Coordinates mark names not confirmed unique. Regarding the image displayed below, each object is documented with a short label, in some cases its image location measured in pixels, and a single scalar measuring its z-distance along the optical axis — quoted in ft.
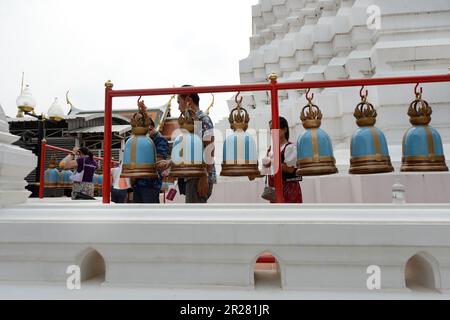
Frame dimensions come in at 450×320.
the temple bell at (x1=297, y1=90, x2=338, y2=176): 6.63
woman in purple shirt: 19.83
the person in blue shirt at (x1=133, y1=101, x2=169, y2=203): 9.68
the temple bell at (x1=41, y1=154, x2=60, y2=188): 28.50
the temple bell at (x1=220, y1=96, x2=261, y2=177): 6.81
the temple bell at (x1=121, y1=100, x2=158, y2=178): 6.83
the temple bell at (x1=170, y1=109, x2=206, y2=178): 6.68
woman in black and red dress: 8.87
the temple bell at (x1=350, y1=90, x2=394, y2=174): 6.56
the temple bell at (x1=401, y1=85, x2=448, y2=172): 6.52
